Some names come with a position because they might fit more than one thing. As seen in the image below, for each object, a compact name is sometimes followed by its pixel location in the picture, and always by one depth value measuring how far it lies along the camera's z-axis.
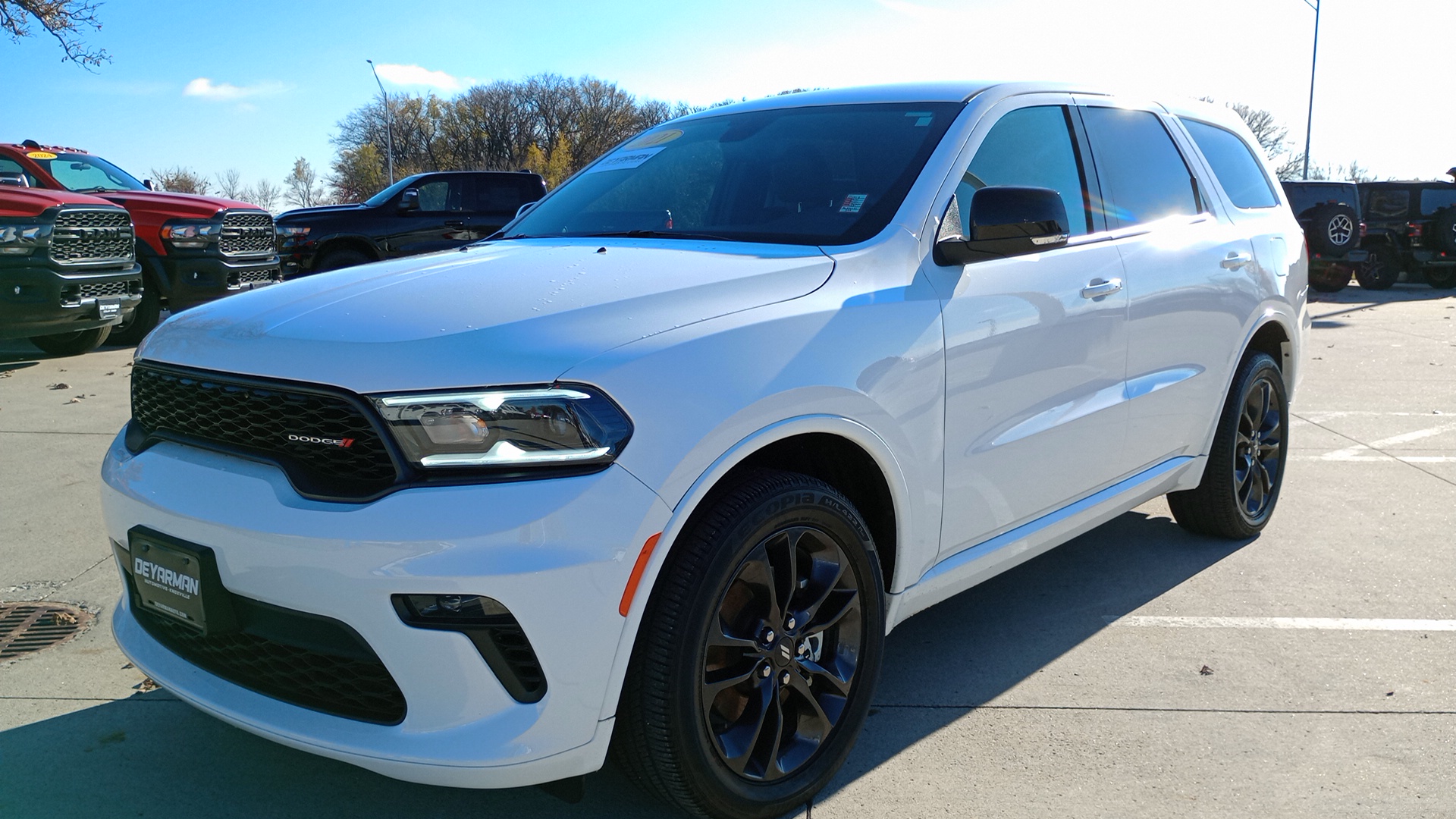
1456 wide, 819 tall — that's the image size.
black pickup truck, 14.52
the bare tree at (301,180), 85.93
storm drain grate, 3.51
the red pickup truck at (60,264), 8.86
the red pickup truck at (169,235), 11.13
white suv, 2.05
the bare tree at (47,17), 18.28
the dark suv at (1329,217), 16.50
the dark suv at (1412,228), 18.42
